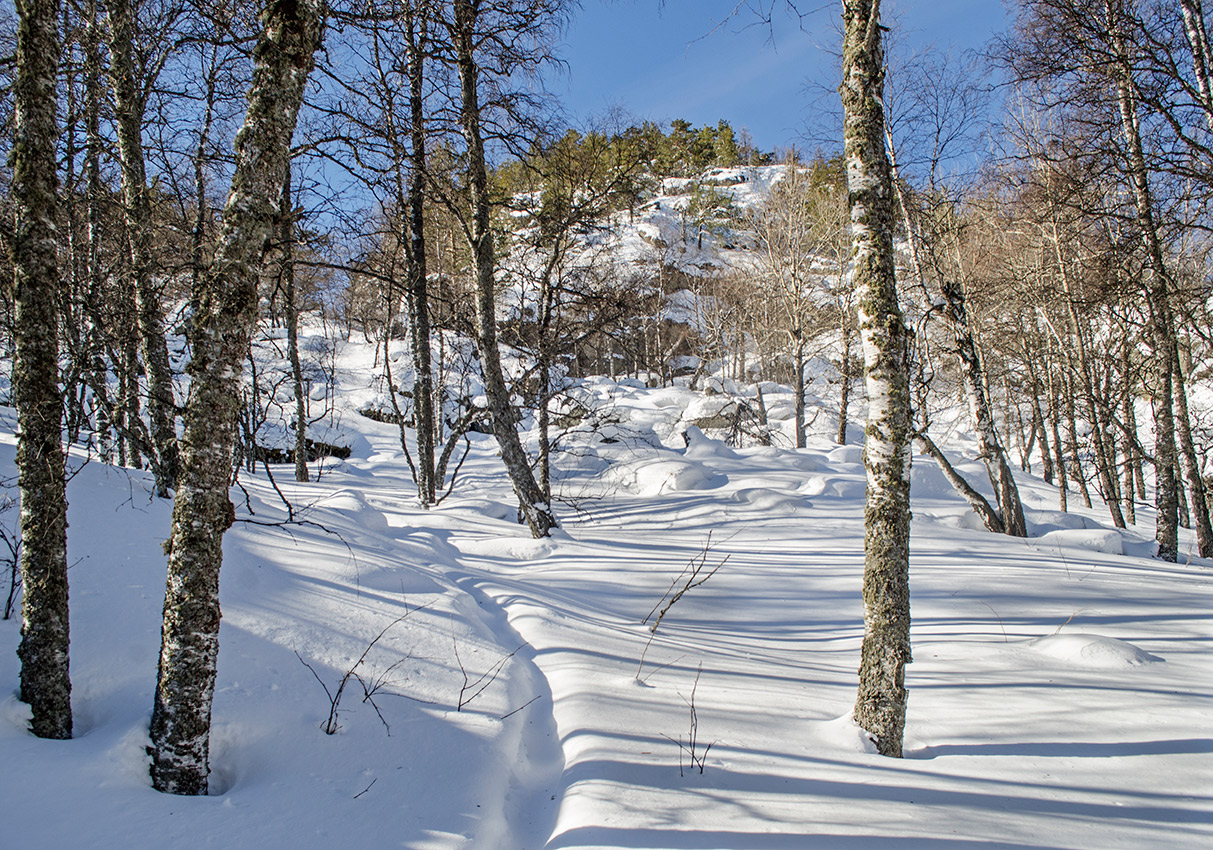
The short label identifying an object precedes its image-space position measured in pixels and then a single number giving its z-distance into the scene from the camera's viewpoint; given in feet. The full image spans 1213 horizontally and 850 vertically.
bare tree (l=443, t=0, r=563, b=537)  24.49
